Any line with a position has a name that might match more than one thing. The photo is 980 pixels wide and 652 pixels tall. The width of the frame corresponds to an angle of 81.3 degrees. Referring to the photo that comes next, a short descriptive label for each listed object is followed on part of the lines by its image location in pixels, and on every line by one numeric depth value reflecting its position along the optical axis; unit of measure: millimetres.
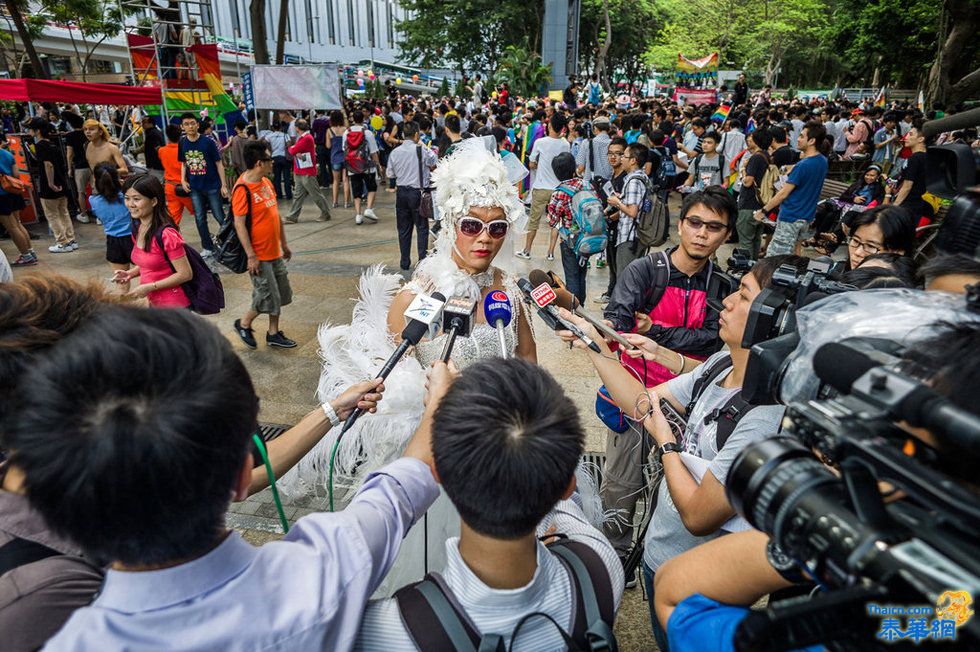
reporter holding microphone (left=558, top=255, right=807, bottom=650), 1622
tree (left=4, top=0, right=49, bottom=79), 15727
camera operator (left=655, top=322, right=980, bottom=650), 897
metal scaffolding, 9688
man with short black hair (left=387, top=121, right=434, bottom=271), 7457
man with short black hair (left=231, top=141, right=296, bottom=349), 5047
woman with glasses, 3254
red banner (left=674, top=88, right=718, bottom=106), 21906
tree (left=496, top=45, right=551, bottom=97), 25188
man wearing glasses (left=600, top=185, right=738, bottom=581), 3037
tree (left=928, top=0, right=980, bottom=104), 12594
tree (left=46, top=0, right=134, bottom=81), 21322
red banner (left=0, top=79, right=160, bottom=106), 9211
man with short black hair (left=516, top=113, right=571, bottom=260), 7801
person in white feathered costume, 2570
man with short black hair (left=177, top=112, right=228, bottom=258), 7773
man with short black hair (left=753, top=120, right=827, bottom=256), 6340
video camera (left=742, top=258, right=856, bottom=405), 1433
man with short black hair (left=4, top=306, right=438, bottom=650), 914
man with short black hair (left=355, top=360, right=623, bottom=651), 1164
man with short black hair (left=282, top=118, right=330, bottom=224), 9500
